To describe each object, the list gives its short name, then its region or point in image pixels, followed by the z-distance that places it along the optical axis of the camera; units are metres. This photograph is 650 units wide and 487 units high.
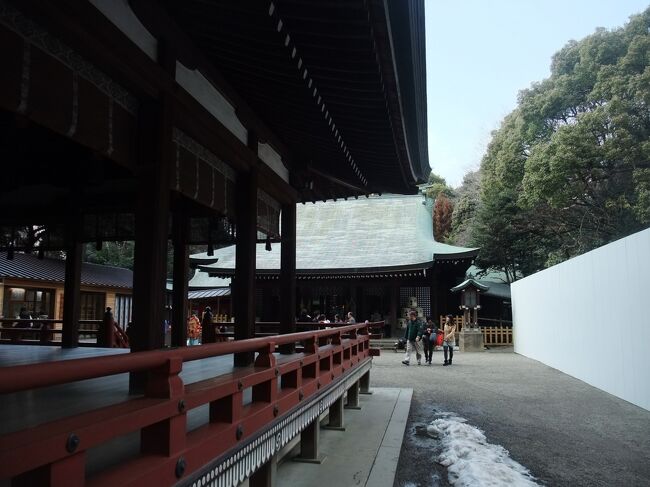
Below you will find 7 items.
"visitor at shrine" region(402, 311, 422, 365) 14.68
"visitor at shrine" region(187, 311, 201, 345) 16.92
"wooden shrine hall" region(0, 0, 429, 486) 2.22
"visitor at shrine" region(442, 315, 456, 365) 14.56
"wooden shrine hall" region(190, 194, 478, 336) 21.64
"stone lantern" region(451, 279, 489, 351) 19.61
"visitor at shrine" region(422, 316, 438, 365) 15.09
